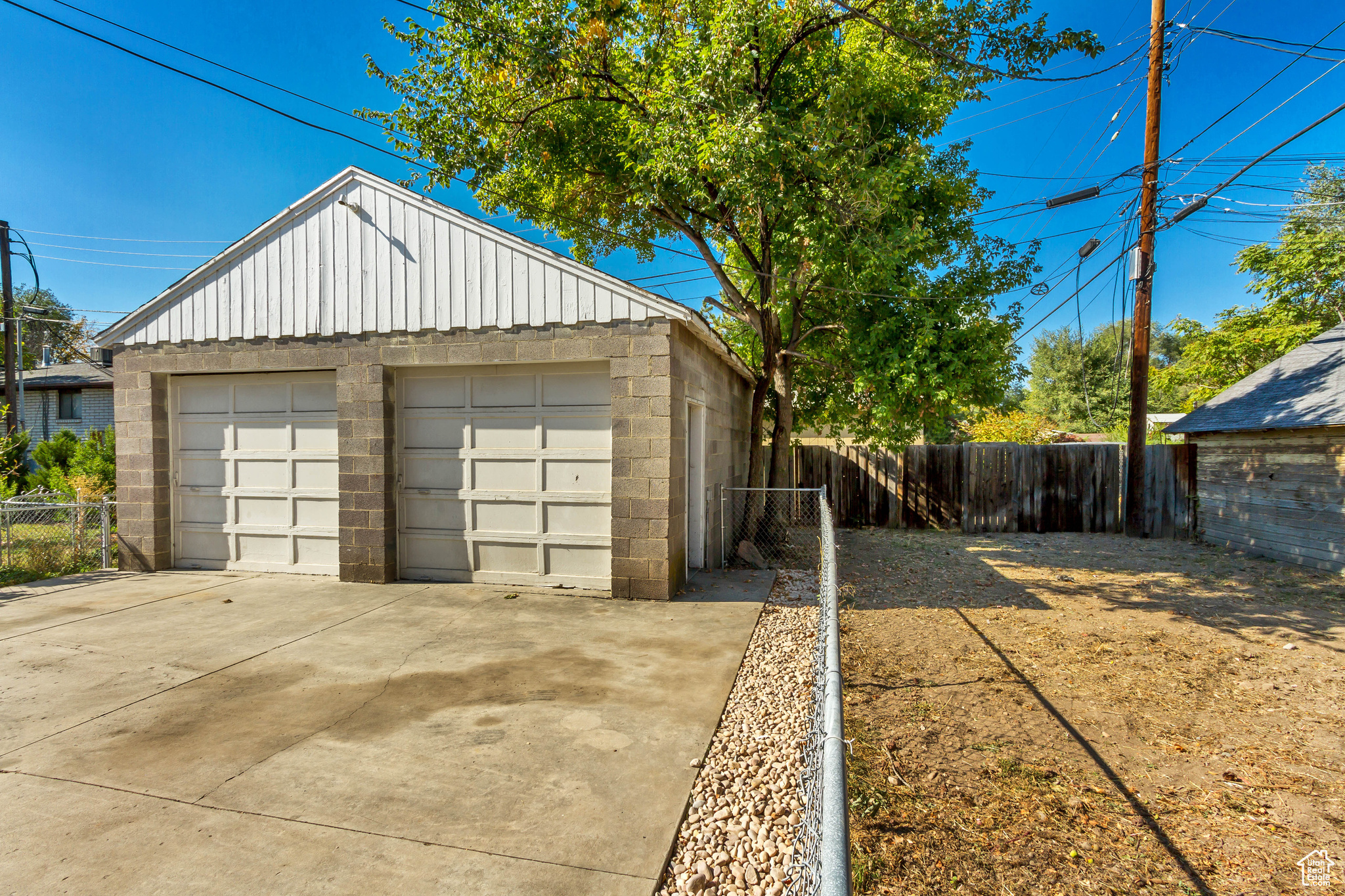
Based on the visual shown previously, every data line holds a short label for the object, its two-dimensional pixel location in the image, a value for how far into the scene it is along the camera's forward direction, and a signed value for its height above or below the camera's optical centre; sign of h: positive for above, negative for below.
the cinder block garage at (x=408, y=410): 6.77 +0.35
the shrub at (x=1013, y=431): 19.84 +0.30
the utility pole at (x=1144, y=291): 11.29 +2.81
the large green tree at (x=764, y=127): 8.20 +4.77
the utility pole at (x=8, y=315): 15.64 +3.17
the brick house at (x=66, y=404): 21.50 +1.29
